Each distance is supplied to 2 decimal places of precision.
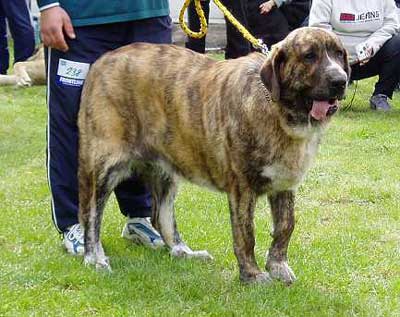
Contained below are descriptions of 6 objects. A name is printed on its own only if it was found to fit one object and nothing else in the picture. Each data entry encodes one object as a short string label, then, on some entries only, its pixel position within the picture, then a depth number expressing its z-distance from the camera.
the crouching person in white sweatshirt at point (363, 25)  13.09
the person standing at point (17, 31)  15.46
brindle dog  5.79
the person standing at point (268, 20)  14.55
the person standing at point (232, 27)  13.50
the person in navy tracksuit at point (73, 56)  6.67
